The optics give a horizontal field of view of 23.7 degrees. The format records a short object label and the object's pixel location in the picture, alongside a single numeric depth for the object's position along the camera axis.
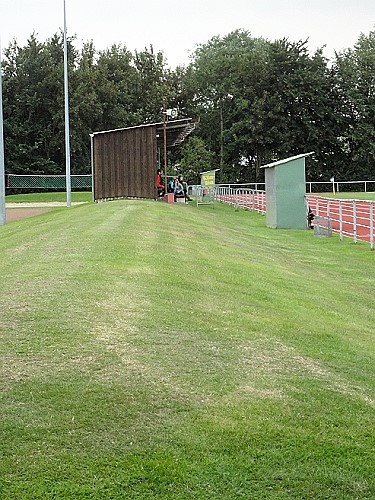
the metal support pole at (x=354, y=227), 21.60
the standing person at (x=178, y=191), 40.08
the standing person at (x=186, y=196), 43.03
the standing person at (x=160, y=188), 35.91
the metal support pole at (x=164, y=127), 36.44
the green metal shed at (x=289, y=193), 27.89
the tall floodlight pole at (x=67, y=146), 40.74
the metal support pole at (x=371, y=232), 20.29
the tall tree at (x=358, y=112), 75.56
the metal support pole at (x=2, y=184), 31.67
